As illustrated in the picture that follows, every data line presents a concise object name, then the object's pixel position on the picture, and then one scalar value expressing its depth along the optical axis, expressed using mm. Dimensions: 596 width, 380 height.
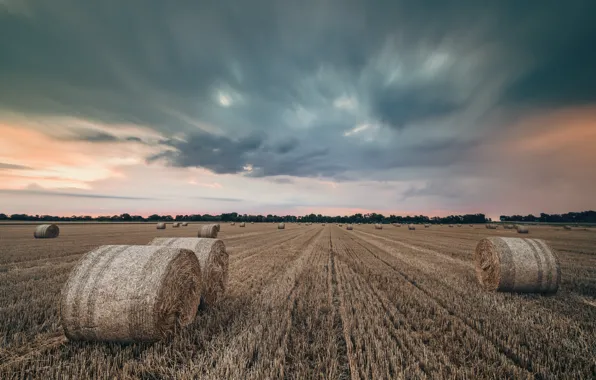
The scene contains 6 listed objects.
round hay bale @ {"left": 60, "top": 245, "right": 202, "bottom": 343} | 4488
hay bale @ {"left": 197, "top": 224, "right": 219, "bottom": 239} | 24230
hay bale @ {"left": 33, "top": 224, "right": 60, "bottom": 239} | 25656
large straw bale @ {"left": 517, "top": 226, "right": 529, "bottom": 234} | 38931
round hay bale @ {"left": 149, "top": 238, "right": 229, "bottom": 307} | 6844
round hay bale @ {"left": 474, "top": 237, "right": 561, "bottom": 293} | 8180
